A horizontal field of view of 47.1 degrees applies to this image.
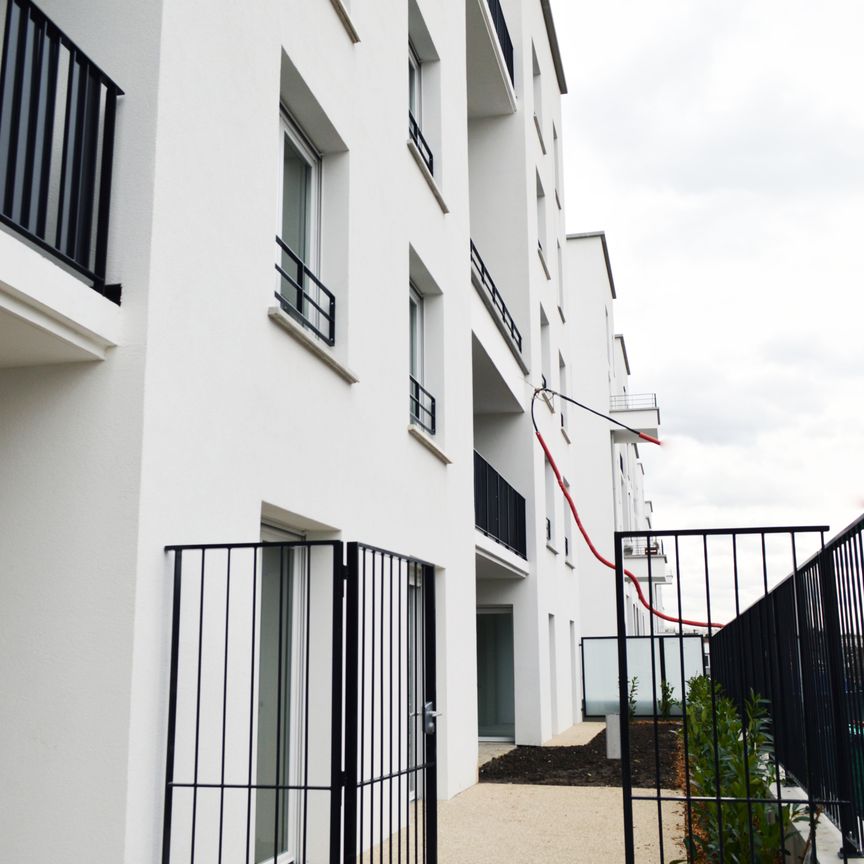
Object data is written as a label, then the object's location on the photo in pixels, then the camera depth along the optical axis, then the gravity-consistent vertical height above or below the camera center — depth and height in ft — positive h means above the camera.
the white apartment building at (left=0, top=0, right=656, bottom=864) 14.89 +4.10
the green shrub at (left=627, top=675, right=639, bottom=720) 76.64 -5.11
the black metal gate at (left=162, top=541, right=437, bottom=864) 16.19 -1.52
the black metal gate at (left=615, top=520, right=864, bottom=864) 16.84 -2.46
